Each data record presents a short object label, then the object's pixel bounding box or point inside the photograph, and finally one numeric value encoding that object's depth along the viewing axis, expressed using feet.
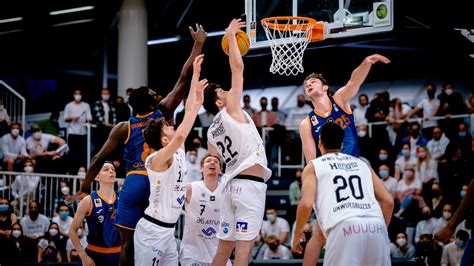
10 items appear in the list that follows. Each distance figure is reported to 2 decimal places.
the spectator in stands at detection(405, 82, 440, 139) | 59.93
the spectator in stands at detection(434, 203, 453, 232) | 53.21
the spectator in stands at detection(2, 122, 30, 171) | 56.44
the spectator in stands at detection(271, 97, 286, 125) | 66.03
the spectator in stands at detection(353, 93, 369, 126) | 61.57
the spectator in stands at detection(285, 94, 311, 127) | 65.82
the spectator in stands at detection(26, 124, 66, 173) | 56.18
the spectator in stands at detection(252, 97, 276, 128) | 65.16
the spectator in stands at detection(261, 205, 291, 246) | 55.52
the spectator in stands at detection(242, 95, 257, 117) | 65.48
